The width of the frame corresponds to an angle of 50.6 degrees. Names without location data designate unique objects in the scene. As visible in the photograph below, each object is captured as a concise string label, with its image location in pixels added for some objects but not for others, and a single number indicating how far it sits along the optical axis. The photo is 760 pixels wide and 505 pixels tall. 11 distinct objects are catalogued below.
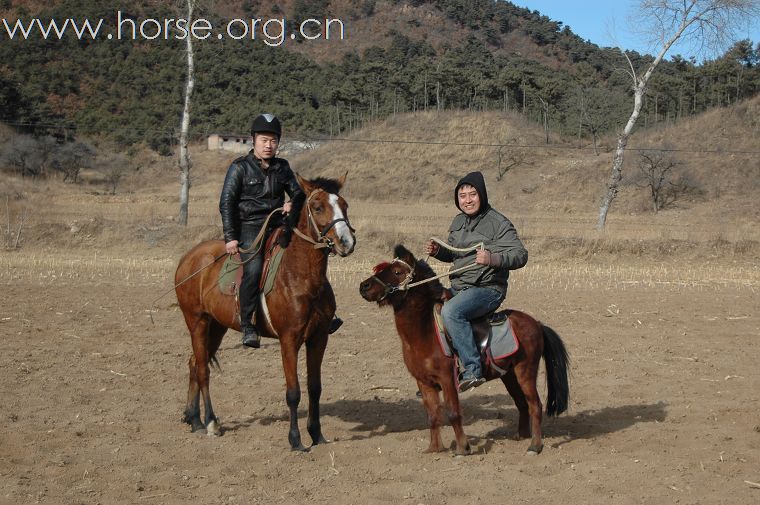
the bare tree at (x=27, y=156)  55.59
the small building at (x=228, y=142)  72.44
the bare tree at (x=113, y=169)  56.91
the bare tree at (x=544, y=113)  63.78
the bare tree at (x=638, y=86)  26.22
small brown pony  6.54
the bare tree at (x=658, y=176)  42.84
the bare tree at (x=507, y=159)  54.06
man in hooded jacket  6.62
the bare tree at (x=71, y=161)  56.66
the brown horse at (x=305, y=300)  6.78
